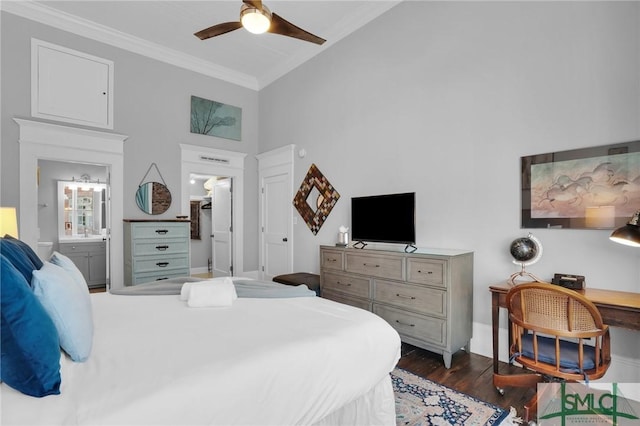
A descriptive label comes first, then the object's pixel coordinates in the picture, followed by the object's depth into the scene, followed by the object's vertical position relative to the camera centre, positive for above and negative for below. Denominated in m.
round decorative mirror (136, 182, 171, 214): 4.63 +0.27
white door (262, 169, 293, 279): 5.12 -0.13
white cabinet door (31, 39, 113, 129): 3.90 +1.67
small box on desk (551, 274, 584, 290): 2.24 -0.48
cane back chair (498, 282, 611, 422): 1.75 -0.66
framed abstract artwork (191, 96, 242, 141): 5.16 +1.62
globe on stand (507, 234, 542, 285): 2.50 -0.30
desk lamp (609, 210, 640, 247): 1.84 -0.12
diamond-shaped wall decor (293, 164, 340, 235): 4.43 +0.23
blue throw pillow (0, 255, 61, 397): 0.96 -0.39
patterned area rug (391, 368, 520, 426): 1.92 -1.23
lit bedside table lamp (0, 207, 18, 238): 2.61 -0.04
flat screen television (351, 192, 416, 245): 3.10 -0.04
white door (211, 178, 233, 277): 6.11 -0.25
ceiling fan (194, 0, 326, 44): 2.34 +1.53
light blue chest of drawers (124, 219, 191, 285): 4.22 -0.46
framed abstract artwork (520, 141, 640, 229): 2.20 +0.20
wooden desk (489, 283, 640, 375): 1.86 -0.54
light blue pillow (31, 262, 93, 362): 1.19 -0.37
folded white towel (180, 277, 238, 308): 1.93 -0.48
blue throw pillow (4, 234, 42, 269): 1.63 -0.19
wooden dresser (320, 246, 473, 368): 2.67 -0.71
